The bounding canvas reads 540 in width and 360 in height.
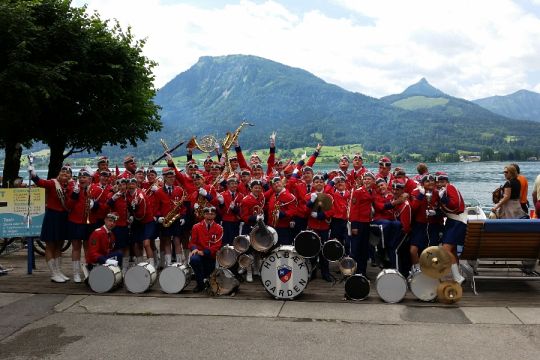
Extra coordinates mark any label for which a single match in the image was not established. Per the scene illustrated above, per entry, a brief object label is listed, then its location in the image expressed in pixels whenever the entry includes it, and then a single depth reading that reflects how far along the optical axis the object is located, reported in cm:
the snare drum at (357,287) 848
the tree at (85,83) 1678
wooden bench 869
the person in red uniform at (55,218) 995
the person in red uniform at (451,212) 895
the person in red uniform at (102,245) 938
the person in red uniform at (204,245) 902
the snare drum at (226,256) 893
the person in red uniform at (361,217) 973
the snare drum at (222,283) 888
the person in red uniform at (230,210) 1010
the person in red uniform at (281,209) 998
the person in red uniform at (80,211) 999
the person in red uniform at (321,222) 975
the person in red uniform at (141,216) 1005
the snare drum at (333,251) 891
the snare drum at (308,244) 852
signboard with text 1074
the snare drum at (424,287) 826
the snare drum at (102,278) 910
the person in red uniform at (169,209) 1051
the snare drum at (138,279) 905
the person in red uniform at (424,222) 939
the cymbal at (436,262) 806
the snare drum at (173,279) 898
